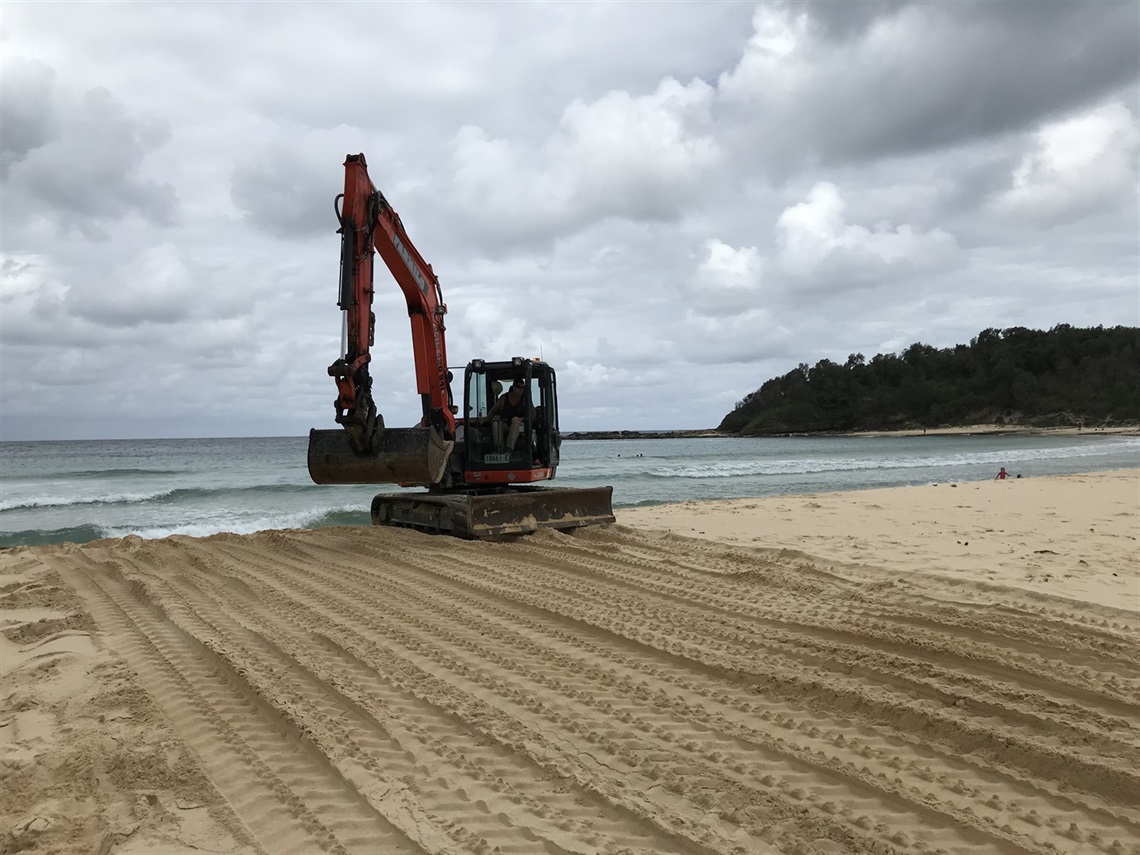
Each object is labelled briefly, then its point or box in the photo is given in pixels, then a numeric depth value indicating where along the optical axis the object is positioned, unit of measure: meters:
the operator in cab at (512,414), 10.90
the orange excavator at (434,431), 8.45
